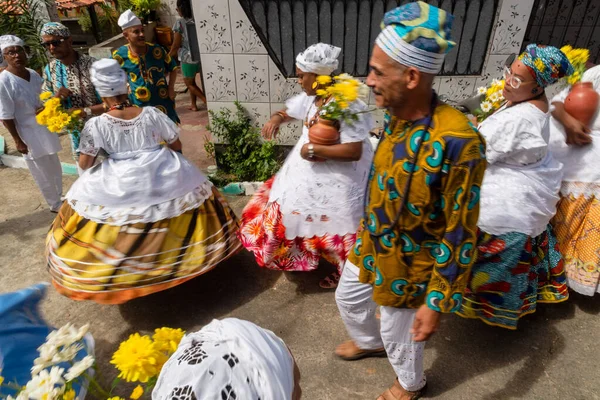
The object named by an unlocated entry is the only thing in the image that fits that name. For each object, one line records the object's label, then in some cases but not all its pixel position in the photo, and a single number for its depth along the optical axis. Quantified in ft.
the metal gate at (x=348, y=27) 14.07
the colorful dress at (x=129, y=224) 9.82
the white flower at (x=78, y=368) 4.22
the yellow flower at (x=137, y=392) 4.27
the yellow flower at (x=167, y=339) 4.72
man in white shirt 13.15
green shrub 16.26
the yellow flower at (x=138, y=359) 4.34
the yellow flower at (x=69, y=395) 4.22
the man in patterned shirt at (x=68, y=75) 12.92
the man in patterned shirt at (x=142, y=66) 14.65
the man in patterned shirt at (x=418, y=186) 5.39
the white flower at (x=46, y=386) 4.00
